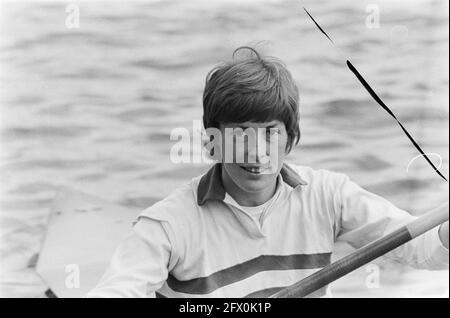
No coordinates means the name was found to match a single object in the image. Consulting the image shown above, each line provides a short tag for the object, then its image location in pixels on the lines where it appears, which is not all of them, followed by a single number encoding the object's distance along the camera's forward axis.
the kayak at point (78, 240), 6.78
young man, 6.46
